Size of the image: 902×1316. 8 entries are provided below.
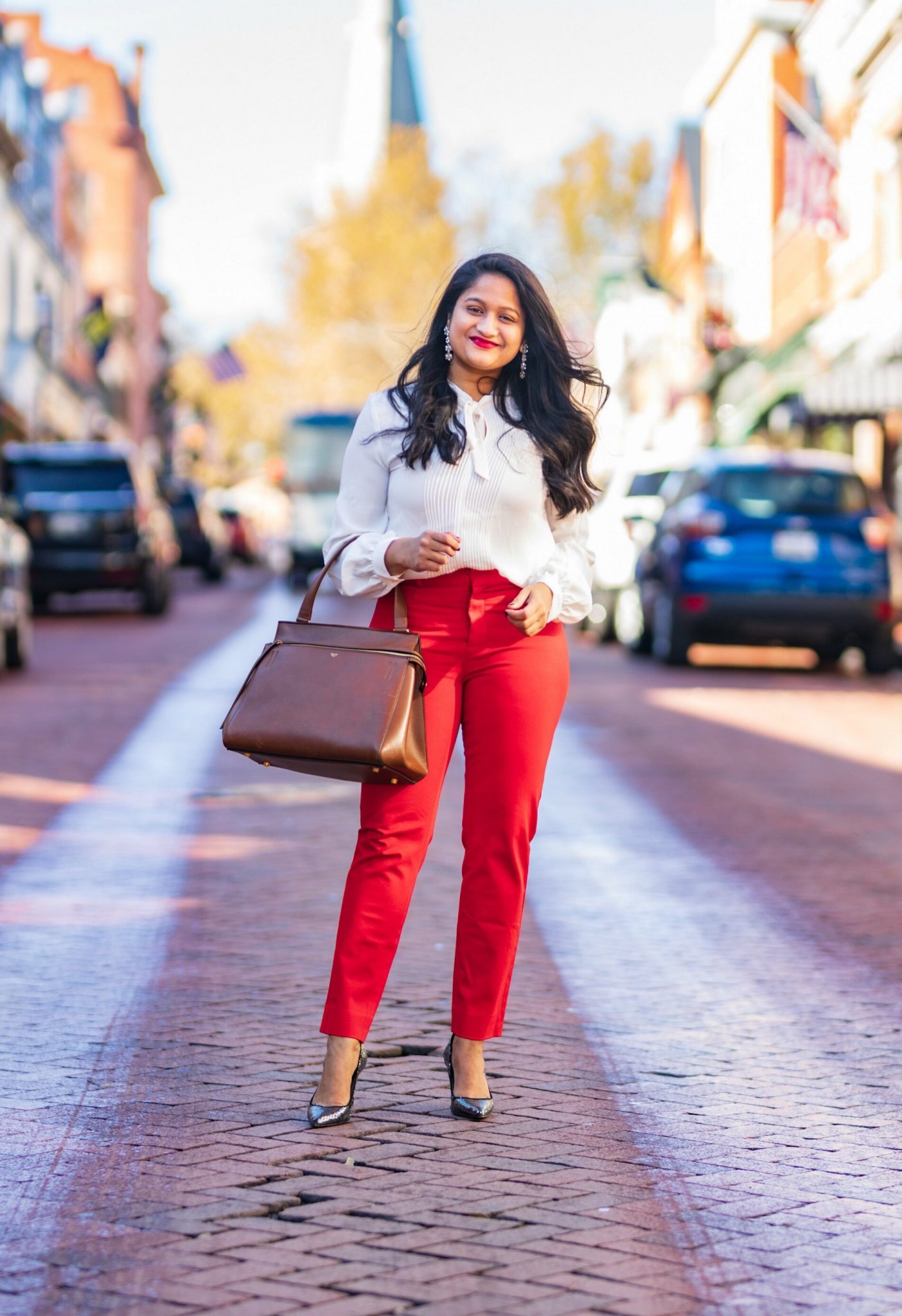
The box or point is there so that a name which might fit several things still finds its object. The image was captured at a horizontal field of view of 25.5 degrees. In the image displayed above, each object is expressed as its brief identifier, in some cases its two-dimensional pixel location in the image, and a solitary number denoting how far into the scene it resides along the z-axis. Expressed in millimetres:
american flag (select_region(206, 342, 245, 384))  77312
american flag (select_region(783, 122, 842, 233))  27391
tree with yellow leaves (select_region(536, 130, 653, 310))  54062
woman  4062
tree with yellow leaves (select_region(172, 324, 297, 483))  62906
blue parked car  15938
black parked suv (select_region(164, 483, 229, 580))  37938
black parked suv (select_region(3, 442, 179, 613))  23234
